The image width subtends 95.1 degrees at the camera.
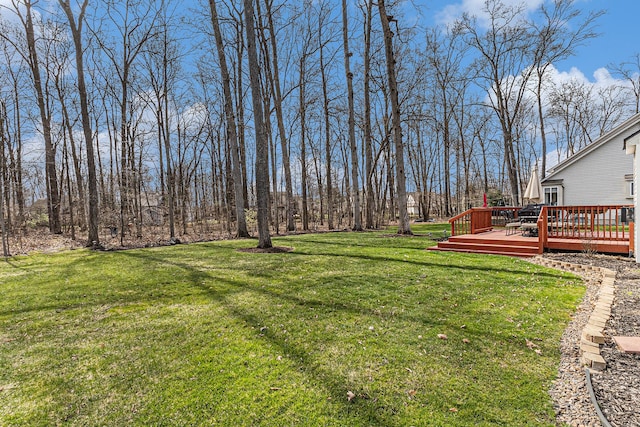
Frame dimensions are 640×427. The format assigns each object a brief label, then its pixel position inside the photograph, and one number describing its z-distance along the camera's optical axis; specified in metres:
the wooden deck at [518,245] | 6.80
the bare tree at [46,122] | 12.98
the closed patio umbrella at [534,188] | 10.93
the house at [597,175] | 13.89
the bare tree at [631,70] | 20.67
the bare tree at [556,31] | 16.83
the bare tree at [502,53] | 18.08
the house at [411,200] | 55.49
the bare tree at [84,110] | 9.55
